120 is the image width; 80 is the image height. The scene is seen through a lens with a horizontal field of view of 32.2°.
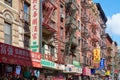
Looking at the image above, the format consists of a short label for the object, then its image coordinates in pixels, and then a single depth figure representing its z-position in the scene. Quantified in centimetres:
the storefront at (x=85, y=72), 3061
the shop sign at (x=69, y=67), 2431
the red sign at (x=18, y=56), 1298
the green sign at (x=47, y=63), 1871
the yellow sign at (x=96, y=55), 3684
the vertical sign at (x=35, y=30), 1723
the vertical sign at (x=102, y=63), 3803
